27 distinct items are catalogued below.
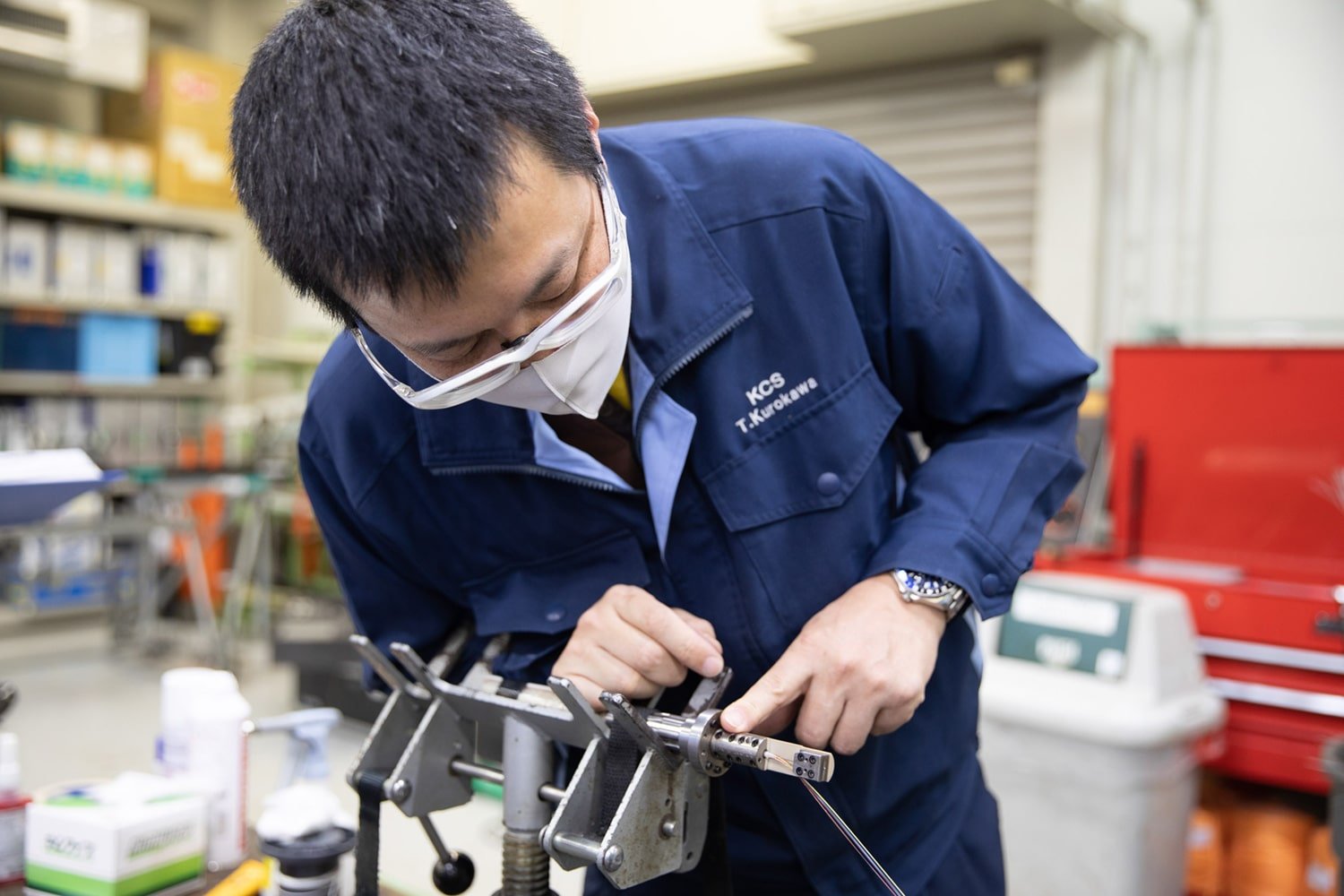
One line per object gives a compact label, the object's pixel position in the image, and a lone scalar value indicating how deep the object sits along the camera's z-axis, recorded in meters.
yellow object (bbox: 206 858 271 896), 1.05
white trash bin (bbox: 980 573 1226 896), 1.79
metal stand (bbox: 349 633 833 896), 0.72
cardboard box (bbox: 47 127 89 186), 4.80
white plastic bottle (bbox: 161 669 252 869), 1.16
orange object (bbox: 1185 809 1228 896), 2.01
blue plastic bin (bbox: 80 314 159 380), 4.95
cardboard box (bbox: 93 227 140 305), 4.95
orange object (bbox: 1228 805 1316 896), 1.93
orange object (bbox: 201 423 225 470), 4.98
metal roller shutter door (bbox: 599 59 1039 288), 3.59
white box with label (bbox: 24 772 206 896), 1.02
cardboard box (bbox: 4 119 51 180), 4.69
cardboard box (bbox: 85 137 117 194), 4.91
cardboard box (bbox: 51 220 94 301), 4.82
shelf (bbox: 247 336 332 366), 4.77
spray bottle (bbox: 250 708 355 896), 1.02
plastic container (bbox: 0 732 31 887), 1.08
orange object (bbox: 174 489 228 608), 5.11
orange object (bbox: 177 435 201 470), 4.94
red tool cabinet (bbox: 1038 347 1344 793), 1.84
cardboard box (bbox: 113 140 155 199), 5.01
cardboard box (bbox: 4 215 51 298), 4.67
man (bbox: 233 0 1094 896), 0.83
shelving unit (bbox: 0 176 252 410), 4.73
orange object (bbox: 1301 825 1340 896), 1.82
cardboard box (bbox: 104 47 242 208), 5.07
